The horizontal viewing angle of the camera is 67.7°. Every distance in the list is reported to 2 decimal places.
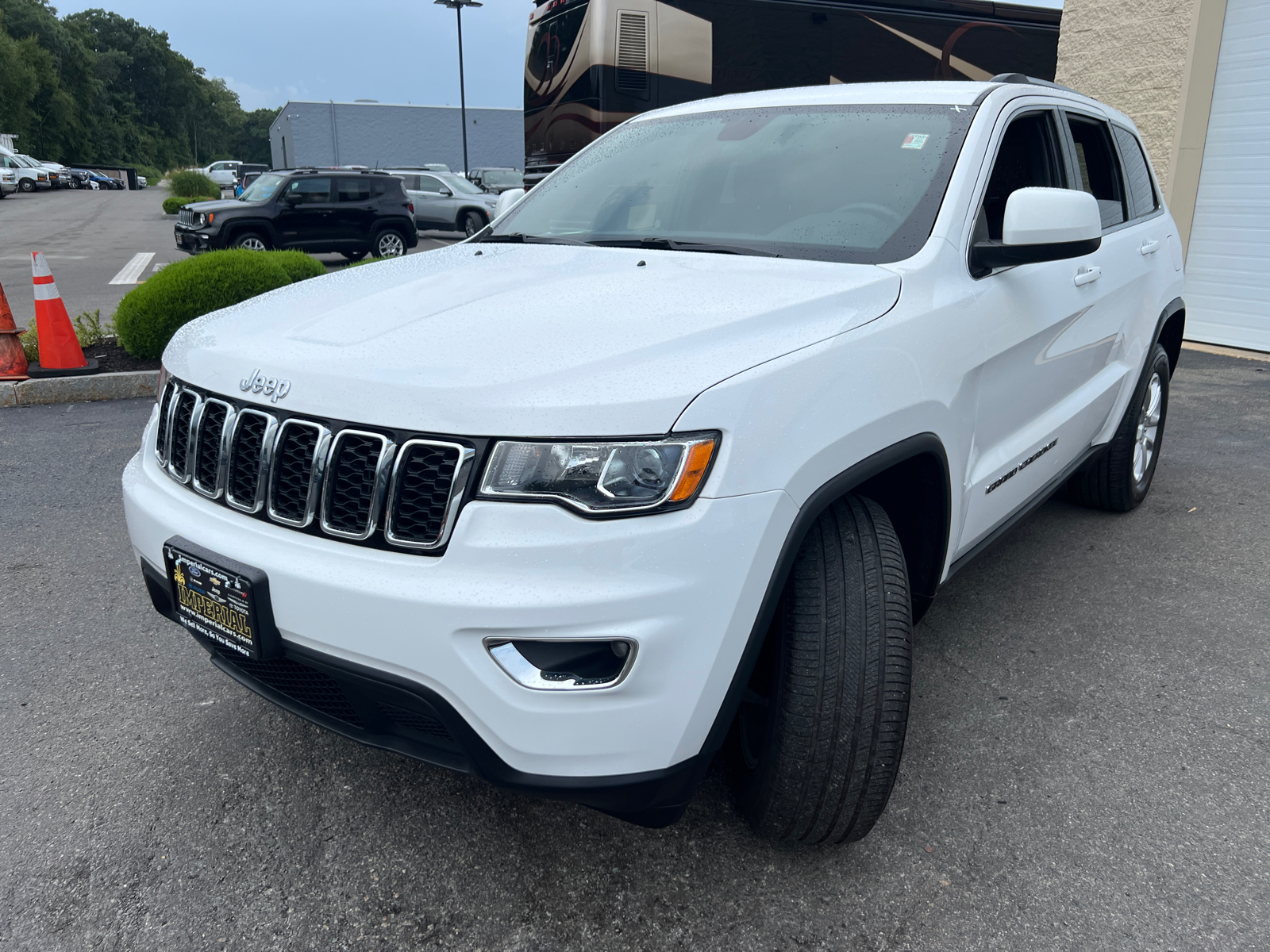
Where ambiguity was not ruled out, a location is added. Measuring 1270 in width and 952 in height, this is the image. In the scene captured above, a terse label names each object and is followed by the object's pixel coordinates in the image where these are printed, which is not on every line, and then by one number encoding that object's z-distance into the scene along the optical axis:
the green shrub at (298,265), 7.88
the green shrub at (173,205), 31.04
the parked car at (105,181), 59.61
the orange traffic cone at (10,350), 6.56
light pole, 34.97
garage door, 8.66
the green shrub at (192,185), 37.81
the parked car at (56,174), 48.09
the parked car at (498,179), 24.36
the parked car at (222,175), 52.91
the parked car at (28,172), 43.59
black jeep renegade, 14.50
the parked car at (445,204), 20.28
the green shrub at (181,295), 7.02
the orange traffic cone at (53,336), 6.54
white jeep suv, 1.63
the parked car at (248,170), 54.08
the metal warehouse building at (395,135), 58.69
